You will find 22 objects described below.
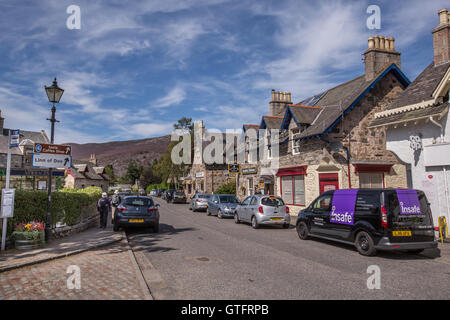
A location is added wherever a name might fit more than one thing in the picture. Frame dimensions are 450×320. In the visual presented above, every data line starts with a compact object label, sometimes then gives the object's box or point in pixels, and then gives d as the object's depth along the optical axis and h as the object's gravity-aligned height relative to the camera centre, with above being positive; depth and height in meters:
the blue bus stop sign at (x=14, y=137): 8.96 +1.47
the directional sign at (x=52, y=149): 9.53 +1.25
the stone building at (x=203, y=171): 40.91 +2.45
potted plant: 8.73 -1.25
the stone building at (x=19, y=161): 37.71 +3.74
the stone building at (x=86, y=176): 53.44 +2.45
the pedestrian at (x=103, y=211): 14.25 -0.95
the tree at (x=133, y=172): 86.75 +4.69
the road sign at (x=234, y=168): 29.36 +1.93
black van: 8.20 -0.86
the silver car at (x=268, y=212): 14.56 -1.03
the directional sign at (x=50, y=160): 9.49 +0.89
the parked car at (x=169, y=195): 41.12 -0.73
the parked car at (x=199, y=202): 25.73 -1.01
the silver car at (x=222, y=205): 19.95 -0.99
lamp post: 10.40 +3.10
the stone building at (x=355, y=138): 17.73 +2.91
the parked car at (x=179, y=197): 38.75 -0.91
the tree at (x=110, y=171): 85.07 +4.89
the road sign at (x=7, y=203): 8.23 -0.34
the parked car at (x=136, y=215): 12.80 -1.02
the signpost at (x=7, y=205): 8.25 -0.41
